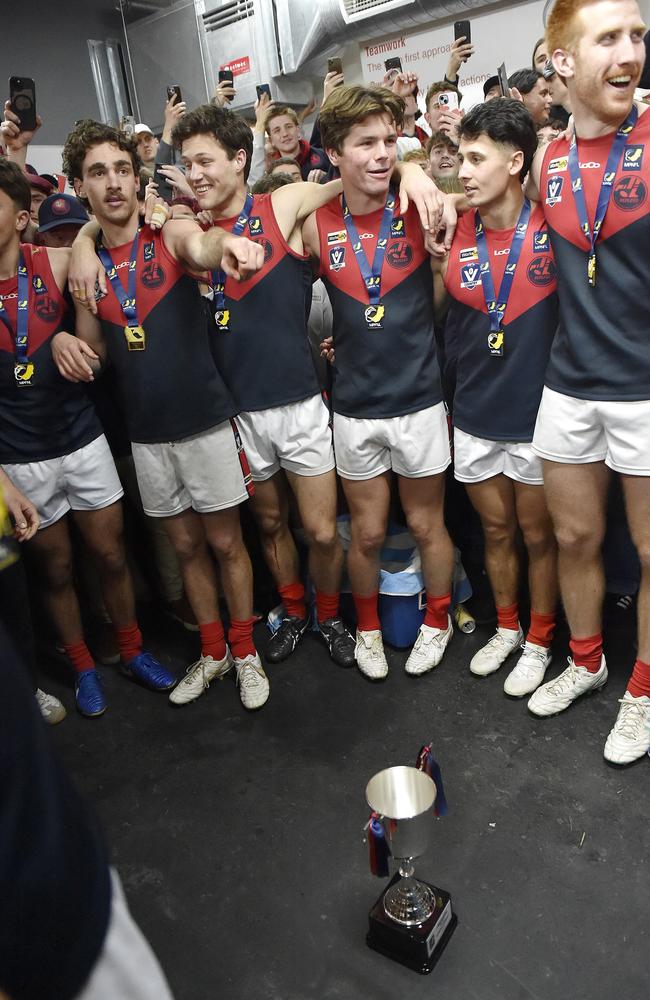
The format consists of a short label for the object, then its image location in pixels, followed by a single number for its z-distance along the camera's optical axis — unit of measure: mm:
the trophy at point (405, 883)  1661
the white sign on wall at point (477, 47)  5957
